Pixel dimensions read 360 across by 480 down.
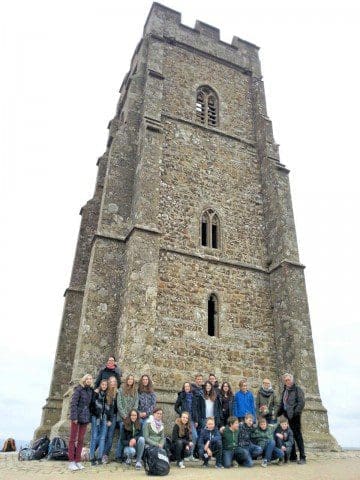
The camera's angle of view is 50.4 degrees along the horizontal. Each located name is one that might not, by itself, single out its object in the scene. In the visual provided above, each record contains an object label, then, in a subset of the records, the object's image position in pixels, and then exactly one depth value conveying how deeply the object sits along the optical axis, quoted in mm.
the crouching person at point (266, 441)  7309
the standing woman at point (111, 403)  7309
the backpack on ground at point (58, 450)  7742
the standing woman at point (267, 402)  8023
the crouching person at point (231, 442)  7078
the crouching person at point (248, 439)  7371
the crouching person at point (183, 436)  7020
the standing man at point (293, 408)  7645
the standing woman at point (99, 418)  7031
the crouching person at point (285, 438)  7477
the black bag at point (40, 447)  8008
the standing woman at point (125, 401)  7175
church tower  10438
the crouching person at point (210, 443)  7000
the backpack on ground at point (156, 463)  5684
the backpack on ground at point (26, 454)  7926
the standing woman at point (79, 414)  6582
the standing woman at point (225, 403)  8094
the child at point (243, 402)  8125
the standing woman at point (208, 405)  7855
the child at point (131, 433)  6891
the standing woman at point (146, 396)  7586
